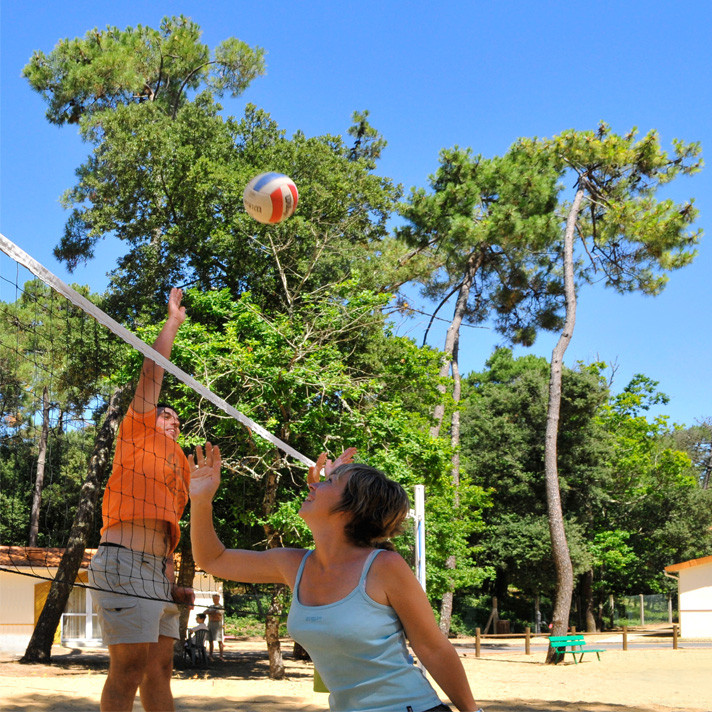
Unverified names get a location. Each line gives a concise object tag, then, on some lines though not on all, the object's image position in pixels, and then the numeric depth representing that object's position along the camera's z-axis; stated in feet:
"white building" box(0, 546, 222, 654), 77.15
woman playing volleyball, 7.61
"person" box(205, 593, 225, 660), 63.47
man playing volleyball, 11.88
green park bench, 65.72
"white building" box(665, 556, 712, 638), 103.30
